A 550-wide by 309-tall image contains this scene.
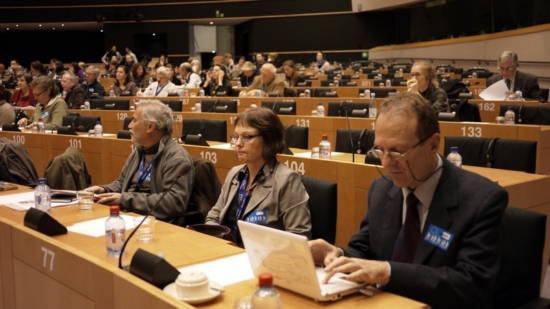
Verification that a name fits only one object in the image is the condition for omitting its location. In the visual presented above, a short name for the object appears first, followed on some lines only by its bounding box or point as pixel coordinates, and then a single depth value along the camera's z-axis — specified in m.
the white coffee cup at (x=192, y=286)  1.84
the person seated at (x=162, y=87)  11.00
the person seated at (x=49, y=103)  7.53
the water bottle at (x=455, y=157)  4.07
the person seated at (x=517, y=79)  7.77
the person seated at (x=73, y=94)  9.66
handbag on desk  2.97
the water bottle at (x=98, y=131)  6.90
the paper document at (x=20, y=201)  3.36
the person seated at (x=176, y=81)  14.91
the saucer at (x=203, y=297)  1.82
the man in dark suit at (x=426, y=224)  1.90
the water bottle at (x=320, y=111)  7.88
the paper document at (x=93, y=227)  2.87
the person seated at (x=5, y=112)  7.57
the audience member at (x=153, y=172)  3.69
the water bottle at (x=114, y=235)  2.53
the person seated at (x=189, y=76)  13.26
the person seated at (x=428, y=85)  6.17
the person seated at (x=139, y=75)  13.26
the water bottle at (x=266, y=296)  1.62
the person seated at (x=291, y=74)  11.60
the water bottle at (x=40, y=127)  7.25
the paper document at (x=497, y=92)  7.79
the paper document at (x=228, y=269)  2.09
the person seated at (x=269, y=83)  9.76
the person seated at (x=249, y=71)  11.83
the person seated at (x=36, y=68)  13.62
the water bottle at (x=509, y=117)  5.90
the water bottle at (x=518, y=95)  7.65
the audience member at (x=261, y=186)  3.02
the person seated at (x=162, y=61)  19.31
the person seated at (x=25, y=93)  10.35
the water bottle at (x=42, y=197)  3.39
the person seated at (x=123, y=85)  11.64
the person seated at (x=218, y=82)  11.29
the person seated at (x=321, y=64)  19.50
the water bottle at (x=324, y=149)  4.82
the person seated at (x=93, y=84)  11.06
